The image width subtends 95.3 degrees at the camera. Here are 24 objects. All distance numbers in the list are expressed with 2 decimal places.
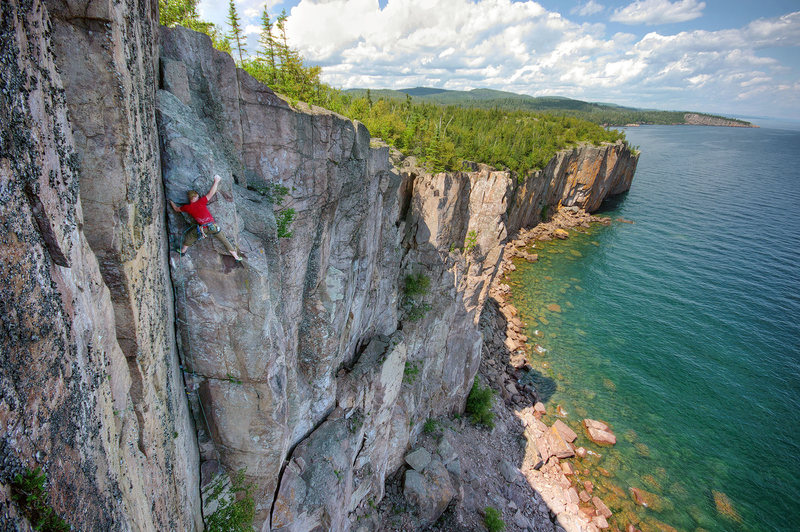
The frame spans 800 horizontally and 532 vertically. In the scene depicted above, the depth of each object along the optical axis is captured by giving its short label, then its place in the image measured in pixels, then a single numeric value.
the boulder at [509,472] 23.47
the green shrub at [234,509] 10.66
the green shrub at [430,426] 23.28
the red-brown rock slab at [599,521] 22.25
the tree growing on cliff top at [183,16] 9.91
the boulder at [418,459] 20.39
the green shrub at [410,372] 21.13
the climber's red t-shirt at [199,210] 7.81
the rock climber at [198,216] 7.83
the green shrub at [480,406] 26.45
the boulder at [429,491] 18.98
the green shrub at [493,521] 19.57
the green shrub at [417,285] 22.19
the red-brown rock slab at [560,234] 59.03
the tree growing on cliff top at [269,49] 11.75
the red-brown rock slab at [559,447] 26.16
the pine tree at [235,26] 11.28
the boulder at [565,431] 27.25
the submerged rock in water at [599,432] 27.17
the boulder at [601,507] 22.92
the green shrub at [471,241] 25.42
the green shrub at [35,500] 3.74
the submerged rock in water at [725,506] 23.48
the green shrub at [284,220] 10.68
